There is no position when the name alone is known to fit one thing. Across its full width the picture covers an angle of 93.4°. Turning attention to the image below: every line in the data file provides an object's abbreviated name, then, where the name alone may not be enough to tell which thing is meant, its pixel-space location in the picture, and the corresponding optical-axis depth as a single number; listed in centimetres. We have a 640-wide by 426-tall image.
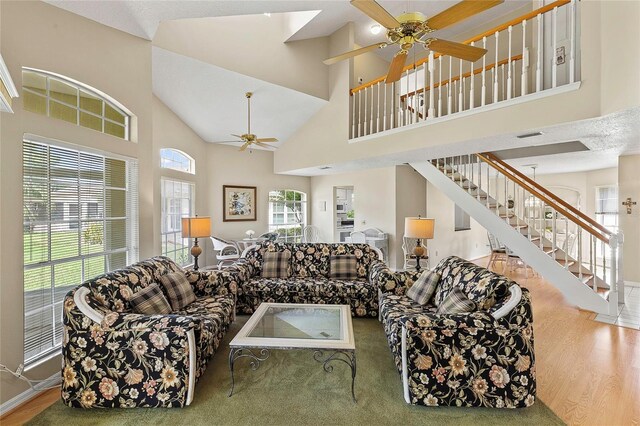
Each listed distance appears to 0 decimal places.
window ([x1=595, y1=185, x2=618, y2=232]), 696
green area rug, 201
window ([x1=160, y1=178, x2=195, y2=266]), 561
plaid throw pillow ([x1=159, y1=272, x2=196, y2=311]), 292
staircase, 394
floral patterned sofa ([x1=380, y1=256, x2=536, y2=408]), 206
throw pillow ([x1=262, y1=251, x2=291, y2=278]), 423
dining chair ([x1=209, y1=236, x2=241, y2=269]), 602
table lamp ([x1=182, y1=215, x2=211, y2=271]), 405
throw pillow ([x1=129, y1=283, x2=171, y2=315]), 245
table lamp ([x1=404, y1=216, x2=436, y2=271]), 391
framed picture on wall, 711
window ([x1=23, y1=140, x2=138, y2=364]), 233
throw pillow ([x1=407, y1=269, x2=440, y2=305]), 309
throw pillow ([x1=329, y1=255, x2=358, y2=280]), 418
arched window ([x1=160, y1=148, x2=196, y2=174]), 556
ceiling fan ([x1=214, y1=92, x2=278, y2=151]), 502
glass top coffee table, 222
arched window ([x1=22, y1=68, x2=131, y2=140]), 237
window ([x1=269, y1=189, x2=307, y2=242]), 802
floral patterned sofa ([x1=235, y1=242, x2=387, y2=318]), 379
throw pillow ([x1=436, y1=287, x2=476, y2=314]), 233
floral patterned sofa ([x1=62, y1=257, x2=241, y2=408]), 205
